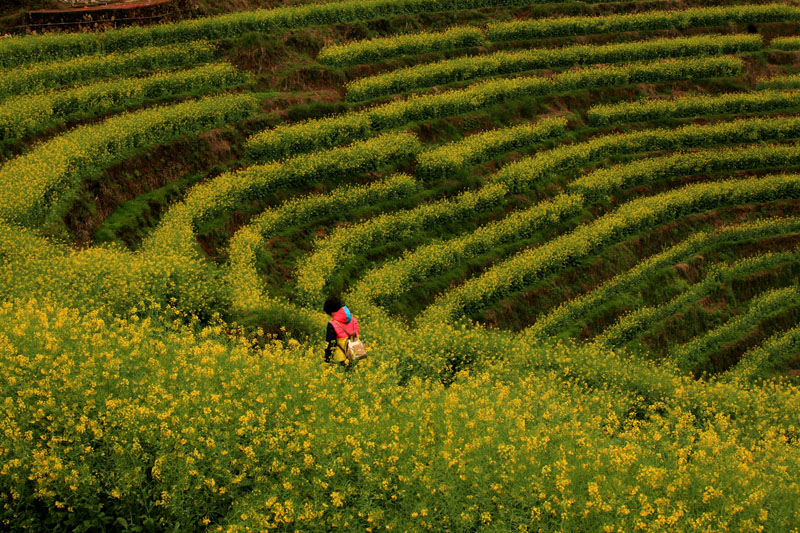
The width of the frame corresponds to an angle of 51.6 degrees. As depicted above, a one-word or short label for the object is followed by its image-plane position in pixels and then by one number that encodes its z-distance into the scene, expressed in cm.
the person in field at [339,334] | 1783
